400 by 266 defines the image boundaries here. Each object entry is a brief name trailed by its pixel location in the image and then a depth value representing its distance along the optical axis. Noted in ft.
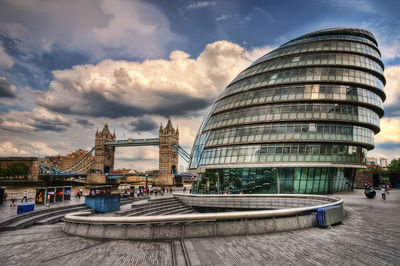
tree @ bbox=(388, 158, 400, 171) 324.82
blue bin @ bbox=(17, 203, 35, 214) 67.93
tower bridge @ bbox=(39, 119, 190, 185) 532.97
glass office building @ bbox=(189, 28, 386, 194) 123.24
